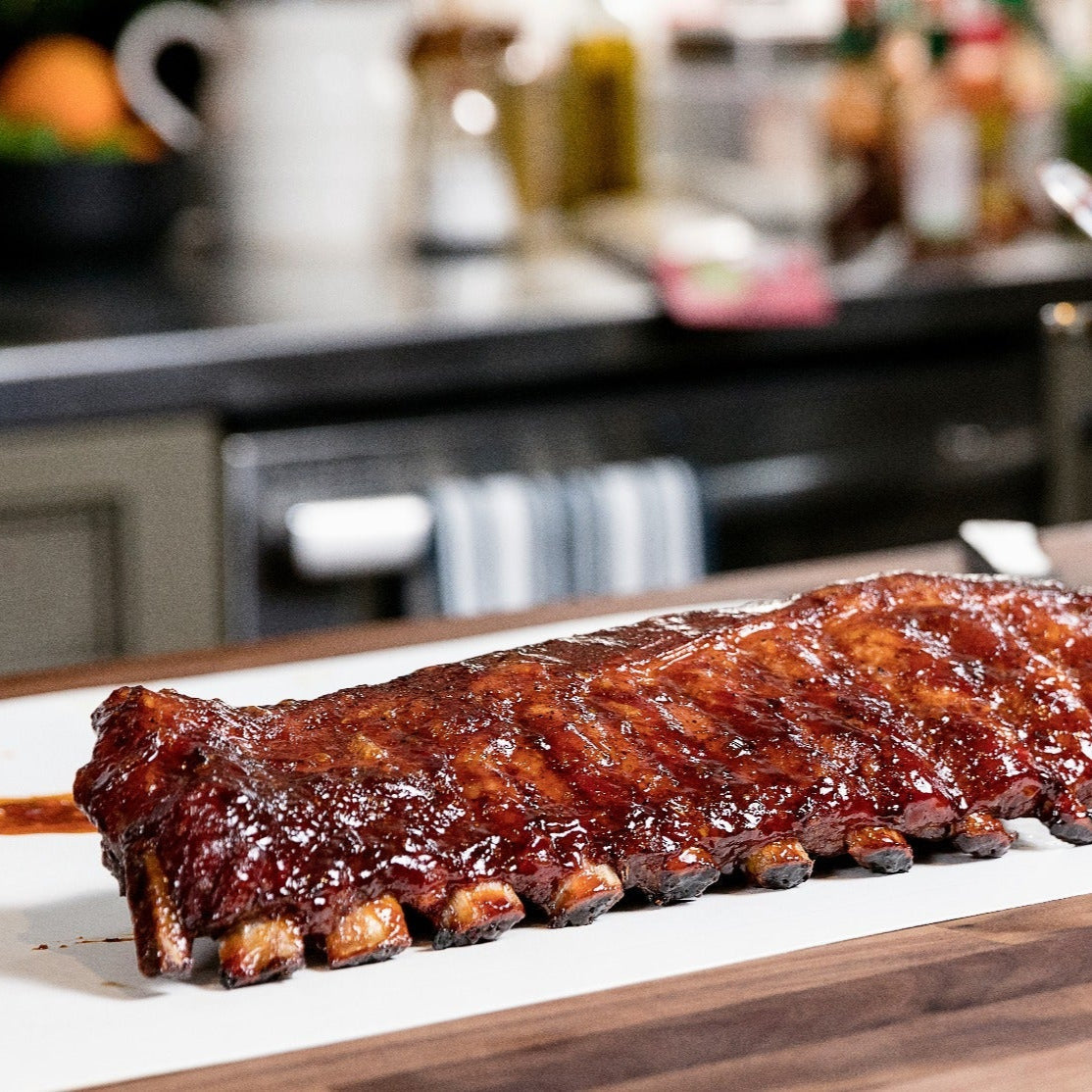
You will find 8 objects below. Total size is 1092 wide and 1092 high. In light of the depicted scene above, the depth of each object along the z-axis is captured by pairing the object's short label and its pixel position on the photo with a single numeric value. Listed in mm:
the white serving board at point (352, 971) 1300
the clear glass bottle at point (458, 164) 4362
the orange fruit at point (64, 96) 4385
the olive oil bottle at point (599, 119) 5079
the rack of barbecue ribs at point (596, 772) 1389
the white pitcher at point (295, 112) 4225
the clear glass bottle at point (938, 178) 4425
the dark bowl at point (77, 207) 4171
